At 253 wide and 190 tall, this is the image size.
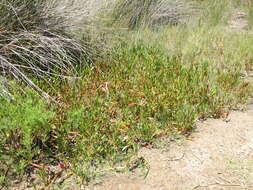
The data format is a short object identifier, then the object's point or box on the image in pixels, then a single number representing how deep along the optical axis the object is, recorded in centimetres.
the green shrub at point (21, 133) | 225
